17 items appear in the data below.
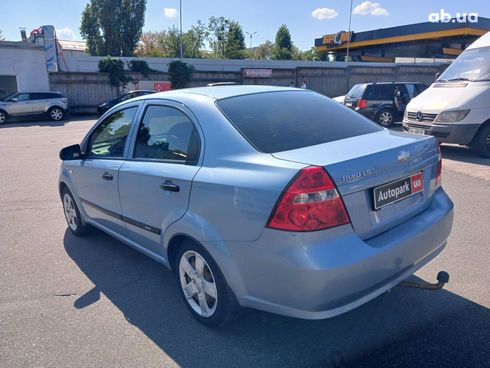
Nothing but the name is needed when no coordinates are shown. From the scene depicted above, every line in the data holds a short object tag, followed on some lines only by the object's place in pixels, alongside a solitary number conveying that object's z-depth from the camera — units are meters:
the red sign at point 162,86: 25.27
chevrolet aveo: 2.26
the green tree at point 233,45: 57.28
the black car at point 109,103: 21.16
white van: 8.26
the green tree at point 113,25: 50.53
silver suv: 19.72
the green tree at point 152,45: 60.87
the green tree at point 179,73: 26.72
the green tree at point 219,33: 57.50
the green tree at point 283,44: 66.19
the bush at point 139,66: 26.30
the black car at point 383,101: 14.25
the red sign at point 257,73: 27.83
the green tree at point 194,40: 58.41
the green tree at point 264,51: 74.75
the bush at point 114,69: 25.19
